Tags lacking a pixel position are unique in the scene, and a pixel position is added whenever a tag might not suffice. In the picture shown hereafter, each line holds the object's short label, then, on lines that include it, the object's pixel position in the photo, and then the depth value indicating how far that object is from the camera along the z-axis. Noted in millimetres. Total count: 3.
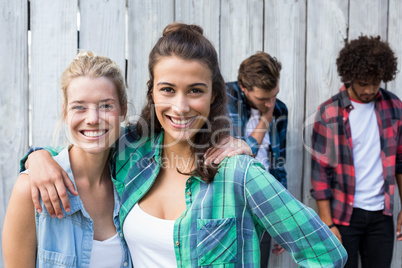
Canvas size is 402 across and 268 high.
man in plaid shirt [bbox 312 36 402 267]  2498
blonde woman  1390
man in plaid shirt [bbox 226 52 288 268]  2443
